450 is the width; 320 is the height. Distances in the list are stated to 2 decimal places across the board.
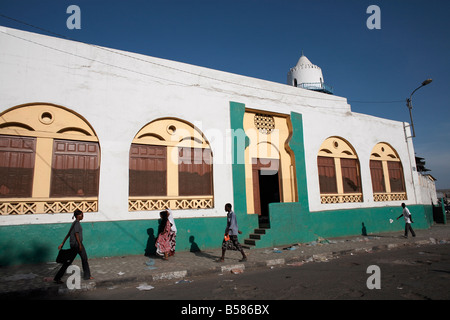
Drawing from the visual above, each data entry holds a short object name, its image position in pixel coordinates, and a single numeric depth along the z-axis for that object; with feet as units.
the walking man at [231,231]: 24.99
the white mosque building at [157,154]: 25.45
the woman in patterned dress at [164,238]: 26.71
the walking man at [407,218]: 38.73
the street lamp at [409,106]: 52.16
